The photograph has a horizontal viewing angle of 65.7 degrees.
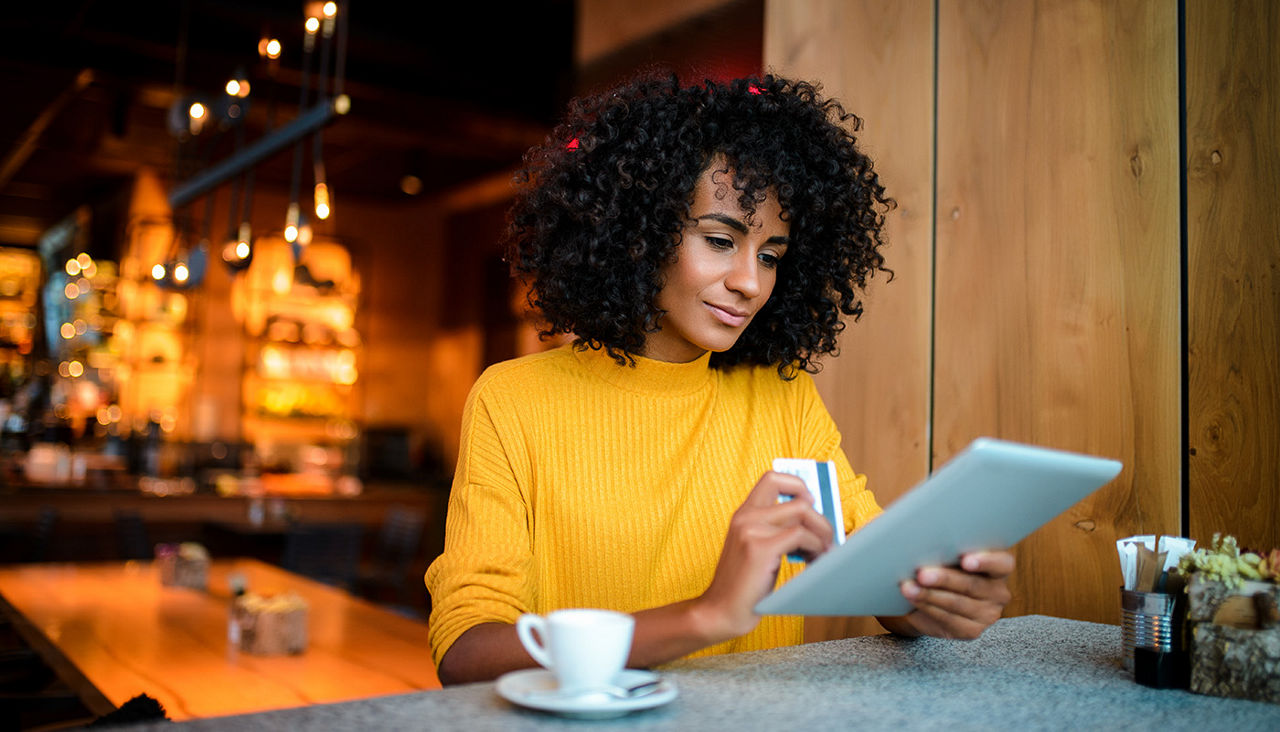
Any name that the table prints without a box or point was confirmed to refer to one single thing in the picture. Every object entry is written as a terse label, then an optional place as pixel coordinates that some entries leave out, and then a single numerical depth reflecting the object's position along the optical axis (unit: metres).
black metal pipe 4.19
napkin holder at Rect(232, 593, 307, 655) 2.88
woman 1.50
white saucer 0.89
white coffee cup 0.91
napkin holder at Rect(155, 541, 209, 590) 4.08
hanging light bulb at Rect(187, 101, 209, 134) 4.71
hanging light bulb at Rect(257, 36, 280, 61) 4.57
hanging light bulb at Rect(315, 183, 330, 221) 4.21
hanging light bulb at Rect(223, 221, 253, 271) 4.81
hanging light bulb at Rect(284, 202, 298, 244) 4.80
